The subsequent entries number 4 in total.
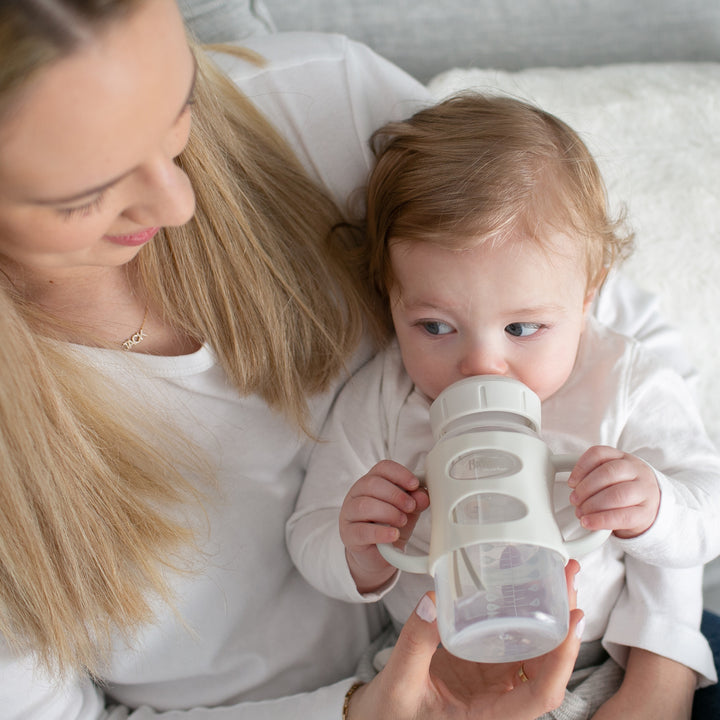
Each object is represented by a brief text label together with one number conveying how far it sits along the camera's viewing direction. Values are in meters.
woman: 0.78
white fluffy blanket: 1.44
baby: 1.03
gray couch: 1.83
